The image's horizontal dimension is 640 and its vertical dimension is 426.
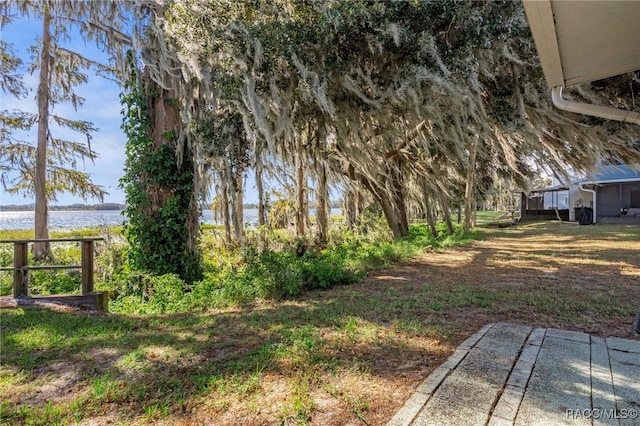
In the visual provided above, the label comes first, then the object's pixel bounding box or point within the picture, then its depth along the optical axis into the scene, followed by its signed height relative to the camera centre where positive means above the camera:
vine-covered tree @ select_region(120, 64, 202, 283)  5.75 +0.53
